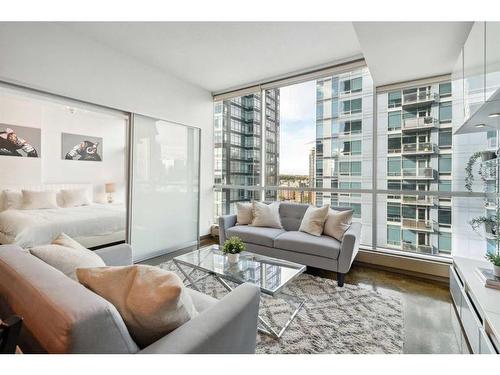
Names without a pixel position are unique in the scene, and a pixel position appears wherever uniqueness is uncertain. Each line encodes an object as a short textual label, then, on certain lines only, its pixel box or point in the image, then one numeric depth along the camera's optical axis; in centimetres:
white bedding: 284
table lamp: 445
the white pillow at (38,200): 332
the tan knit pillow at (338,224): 300
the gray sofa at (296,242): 271
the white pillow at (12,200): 294
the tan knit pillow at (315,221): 316
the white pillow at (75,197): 404
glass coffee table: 195
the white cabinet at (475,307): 139
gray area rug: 174
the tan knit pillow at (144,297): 91
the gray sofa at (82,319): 76
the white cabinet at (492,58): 153
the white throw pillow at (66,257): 127
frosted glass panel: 348
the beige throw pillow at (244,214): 375
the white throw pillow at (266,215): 361
